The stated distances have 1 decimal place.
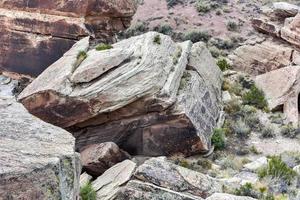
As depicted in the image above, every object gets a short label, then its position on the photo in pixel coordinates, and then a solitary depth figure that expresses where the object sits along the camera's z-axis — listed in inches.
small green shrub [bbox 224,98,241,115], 844.6
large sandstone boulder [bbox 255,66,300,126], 832.9
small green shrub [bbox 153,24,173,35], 1365.0
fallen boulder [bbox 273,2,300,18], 999.6
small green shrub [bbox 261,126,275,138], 762.2
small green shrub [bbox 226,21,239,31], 1379.2
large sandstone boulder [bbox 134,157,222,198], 499.5
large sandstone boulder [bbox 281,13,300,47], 936.9
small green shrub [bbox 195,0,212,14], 1513.3
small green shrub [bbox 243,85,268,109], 869.2
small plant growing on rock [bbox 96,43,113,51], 772.0
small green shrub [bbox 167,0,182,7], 1590.8
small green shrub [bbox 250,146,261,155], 706.2
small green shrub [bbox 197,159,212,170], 653.9
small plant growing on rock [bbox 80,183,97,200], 492.4
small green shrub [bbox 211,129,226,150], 713.6
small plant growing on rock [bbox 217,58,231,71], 1049.5
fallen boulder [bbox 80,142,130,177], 625.3
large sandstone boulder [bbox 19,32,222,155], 671.1
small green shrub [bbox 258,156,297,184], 589.6
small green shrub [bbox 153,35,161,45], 772.0
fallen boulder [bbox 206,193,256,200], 419.1
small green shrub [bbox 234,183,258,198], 538.6
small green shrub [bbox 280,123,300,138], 761.6
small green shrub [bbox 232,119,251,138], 765.9
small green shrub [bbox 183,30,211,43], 1294.3
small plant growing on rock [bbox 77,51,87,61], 749.8
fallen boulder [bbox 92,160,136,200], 515.2
